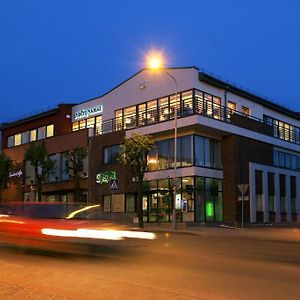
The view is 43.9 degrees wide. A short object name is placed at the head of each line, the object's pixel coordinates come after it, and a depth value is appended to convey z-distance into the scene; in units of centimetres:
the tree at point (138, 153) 2495
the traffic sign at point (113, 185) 2360
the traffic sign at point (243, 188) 2366
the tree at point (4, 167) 3785
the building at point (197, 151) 2874
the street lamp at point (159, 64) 2323
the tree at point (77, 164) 3369
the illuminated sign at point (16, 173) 4140
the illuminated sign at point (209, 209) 2876
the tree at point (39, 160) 3462
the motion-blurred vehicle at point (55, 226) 994
